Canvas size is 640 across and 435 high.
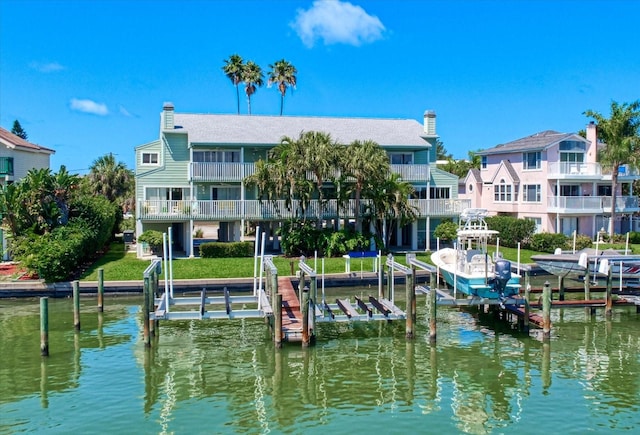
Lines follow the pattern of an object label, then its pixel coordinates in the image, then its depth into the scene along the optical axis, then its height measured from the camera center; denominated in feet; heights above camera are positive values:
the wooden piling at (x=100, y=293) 99.12 -9.70
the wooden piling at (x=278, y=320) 72.84 -10.37
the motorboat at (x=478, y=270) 84.74 -5.72
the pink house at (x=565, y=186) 165.07 +10.87
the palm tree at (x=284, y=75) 241.55 +56.45
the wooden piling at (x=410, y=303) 79.51 -9.25
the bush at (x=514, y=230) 157.69 -0.63
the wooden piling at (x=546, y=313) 78.69 -10.47
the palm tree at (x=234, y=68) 244.22 +59.75
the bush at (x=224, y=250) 137.18 -4.46
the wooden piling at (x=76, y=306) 84.99 -10.06
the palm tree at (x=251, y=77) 242.99 +56.10
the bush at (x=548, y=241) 149.28 -3.20
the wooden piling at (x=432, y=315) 77.92 -10.42
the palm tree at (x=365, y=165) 133.80 +13.00
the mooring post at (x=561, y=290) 102.27 -9.76
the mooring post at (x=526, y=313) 84.17 -11.05
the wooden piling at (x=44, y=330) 72.28 -11.25
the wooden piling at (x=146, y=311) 74.28 -9.38
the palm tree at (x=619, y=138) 157.89 +21.52
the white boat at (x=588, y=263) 102.89 -5.68
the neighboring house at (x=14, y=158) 141.28 +16.50
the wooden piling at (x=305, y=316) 73.31 -9.99
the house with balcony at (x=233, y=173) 143.33 +12.61
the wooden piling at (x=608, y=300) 92.73 -10.39
